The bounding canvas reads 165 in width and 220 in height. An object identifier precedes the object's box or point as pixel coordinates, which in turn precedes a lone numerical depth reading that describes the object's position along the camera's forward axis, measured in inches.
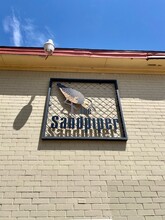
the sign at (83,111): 109.2
